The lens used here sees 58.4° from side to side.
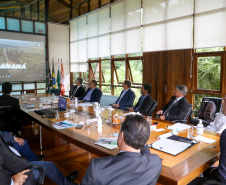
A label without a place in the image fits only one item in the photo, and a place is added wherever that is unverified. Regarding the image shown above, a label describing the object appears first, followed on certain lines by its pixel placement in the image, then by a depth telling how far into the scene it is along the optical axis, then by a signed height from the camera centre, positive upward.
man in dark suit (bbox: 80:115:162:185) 1.11 -0.48
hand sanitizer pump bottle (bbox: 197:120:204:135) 2.28 -0.57
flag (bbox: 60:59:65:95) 8.54 -0.08
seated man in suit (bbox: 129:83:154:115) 3.95 -0.46
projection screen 7.86 +0.92
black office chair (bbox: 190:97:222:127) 4.14 -0.60
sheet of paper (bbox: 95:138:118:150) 1.99 -0.66
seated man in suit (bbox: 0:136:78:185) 1.57 -0.75
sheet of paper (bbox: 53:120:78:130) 2.74 -0.64
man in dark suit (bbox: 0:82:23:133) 3.66 -0.57
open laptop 3.60 -0.57
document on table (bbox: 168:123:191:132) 2.52 -0.63
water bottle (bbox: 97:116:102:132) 2.49 -0.57
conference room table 1.48 -0.67
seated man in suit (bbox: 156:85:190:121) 3.46 -0.52
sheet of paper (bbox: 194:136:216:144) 2.11 -0.65
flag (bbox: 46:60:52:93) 8.71 -0.04
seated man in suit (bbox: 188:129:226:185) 1.59 -0.71
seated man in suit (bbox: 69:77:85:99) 6.24 -0.33
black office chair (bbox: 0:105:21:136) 3.44 -0.73
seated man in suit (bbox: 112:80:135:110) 4.93 -0.49
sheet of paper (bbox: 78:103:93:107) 4.57 -0.57
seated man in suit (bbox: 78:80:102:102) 5.38 -0.41
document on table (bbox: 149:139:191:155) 1.84 -0.65
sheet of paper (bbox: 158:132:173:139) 2.21 -0.63
